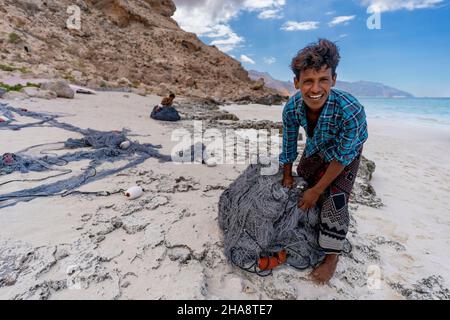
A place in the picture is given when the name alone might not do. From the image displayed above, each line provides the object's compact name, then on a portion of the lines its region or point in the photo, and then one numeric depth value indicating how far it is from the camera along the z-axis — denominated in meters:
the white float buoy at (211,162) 3.68
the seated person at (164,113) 7.10
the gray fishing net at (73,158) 2.45
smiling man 1.46
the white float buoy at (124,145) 3.88
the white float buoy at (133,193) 2.46
